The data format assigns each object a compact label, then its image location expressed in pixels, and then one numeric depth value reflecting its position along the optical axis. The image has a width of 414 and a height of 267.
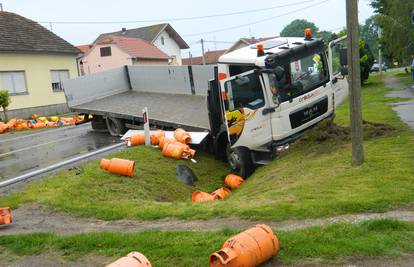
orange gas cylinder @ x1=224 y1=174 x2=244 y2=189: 11.28
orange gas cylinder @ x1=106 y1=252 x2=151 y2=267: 4.48
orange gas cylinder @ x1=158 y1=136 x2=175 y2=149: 13.05
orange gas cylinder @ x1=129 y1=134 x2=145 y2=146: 13.60
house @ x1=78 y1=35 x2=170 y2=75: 52.28
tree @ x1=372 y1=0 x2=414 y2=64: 30.28
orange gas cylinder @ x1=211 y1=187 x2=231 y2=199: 9.88
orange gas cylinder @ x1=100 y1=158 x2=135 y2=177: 10.57
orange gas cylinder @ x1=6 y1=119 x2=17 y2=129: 24.00
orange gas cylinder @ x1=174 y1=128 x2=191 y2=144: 13.03
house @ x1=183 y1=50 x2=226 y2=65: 89.27
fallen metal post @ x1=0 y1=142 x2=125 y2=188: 10.94
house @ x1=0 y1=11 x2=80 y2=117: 30.95
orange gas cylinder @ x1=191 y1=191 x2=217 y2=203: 9.53
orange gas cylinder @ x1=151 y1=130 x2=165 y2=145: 13.37
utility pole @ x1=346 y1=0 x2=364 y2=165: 8.23
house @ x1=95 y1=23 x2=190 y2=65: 62.12
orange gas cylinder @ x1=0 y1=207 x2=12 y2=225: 7.41
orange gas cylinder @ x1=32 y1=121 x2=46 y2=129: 24.38
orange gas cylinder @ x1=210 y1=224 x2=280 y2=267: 4.61
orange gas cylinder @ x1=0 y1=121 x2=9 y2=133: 23.69
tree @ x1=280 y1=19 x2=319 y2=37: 132.25
